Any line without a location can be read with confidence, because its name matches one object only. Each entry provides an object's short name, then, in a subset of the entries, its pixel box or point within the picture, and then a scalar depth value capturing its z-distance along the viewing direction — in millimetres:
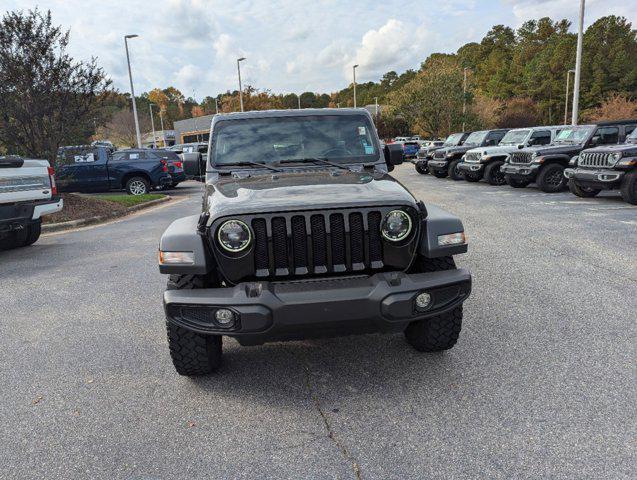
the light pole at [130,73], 26798
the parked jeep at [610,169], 10086
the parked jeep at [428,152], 20422
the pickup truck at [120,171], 16109
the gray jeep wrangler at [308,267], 2705
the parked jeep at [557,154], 12559
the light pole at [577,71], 20906
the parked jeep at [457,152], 18141
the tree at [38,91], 11117
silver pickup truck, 6816
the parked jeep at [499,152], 15312
